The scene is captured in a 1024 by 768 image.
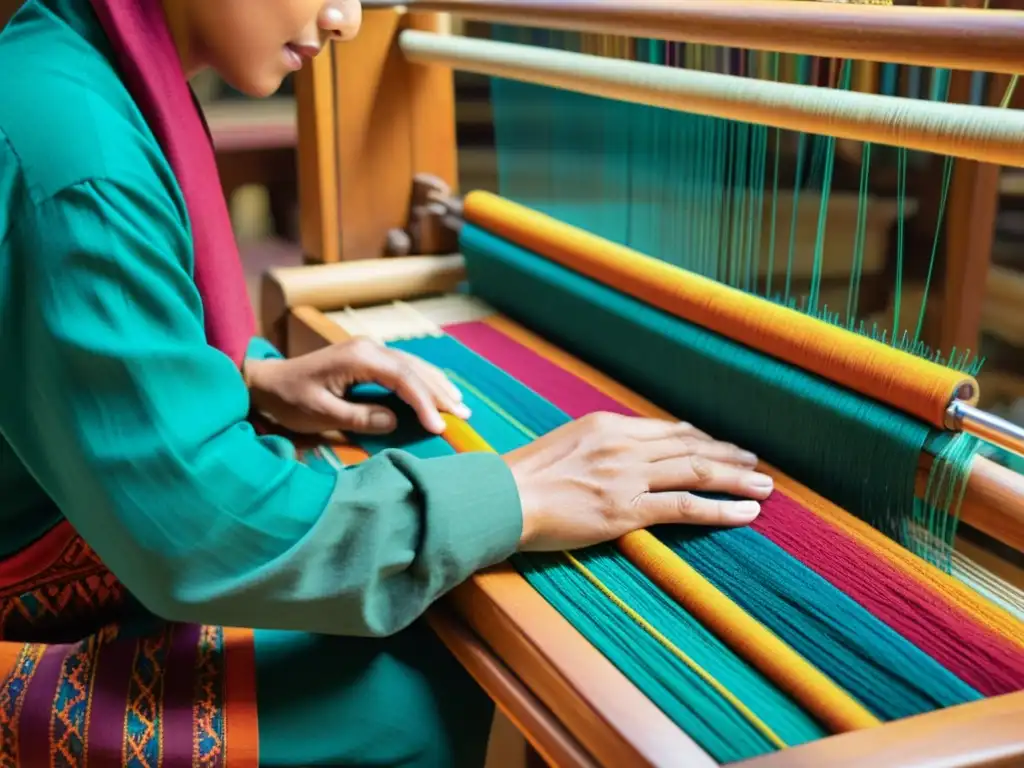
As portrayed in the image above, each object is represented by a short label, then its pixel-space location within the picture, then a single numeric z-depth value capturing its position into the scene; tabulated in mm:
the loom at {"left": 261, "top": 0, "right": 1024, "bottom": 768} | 723
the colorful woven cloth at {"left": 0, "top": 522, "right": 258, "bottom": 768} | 843
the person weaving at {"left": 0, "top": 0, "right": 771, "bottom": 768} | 741
